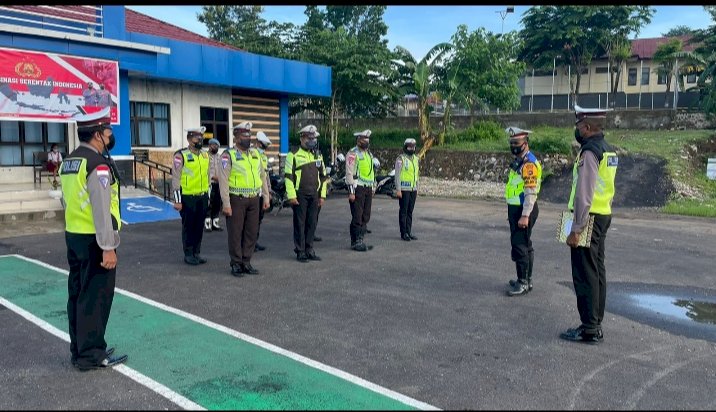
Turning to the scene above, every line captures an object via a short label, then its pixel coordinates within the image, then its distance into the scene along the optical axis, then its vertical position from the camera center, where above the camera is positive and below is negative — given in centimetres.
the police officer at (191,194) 859 -70
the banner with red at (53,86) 1268 +144
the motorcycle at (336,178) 1906 -95
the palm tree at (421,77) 2400 +315
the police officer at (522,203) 677 -62
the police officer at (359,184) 972 -58
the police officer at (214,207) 1119 -121
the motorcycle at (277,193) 1448 -113
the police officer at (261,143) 970 +10
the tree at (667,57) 3269 +551
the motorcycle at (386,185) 1889 -116
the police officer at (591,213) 515 -56
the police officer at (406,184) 1073 -63
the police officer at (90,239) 438 -72
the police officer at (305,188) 866 -59
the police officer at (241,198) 775 -67
